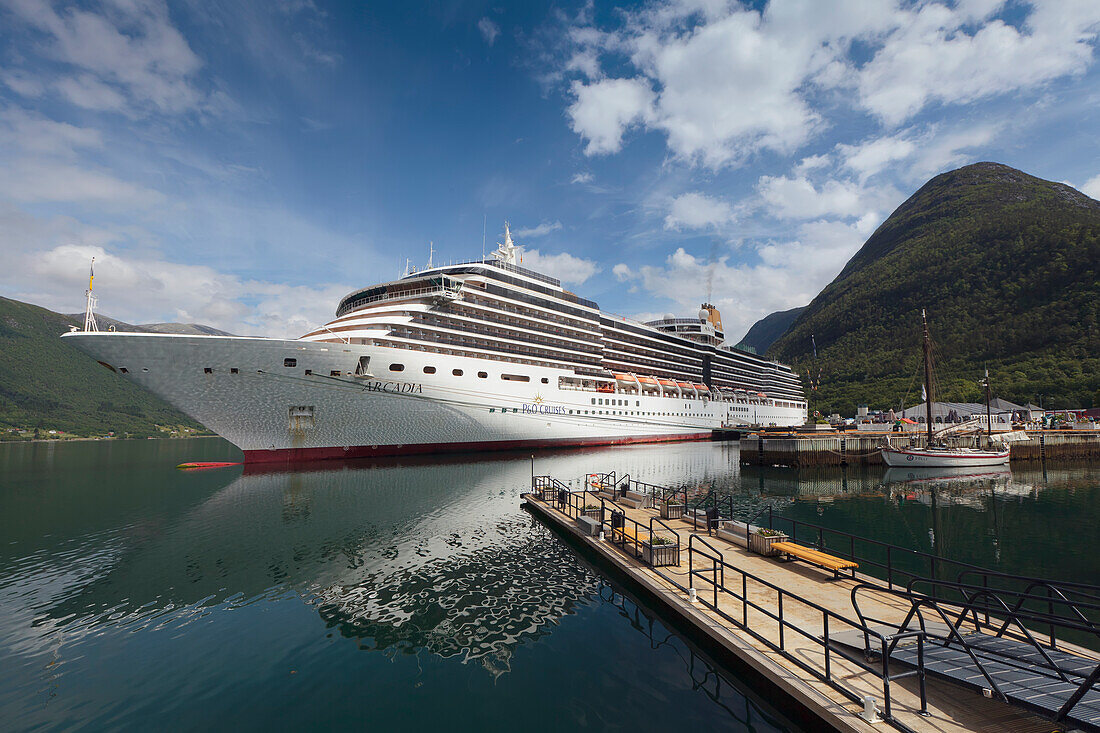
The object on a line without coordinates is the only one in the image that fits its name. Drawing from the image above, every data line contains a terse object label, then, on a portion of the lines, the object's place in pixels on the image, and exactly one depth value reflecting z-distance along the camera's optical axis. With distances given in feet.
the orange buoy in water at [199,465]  138.41
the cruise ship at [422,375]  102.68
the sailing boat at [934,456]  128.57
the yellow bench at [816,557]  34.35
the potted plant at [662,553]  38.99
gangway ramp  15.81
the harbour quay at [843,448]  140.15
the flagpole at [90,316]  86.37
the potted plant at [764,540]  40.22
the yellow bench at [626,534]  44.43
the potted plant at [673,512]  54.90
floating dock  17.54
